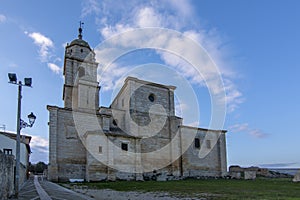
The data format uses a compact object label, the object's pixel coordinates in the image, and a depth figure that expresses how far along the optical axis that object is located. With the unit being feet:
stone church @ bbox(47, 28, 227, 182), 96.12
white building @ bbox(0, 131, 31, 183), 100.07
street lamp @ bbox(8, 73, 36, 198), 33.94
